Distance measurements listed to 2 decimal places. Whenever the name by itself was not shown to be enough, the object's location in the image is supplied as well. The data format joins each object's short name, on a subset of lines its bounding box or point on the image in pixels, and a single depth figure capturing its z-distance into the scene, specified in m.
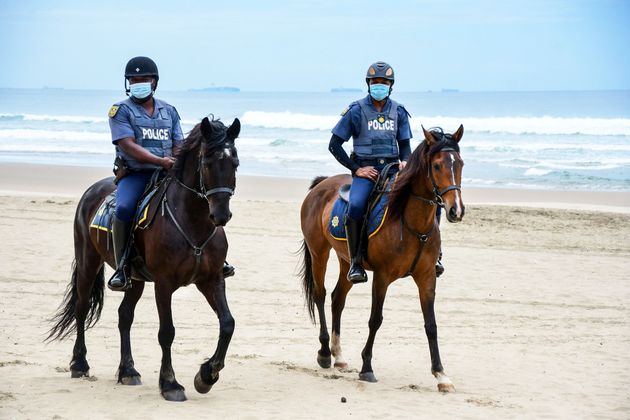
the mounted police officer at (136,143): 14.23
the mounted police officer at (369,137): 16.11
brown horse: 14.29
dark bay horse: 13.08
